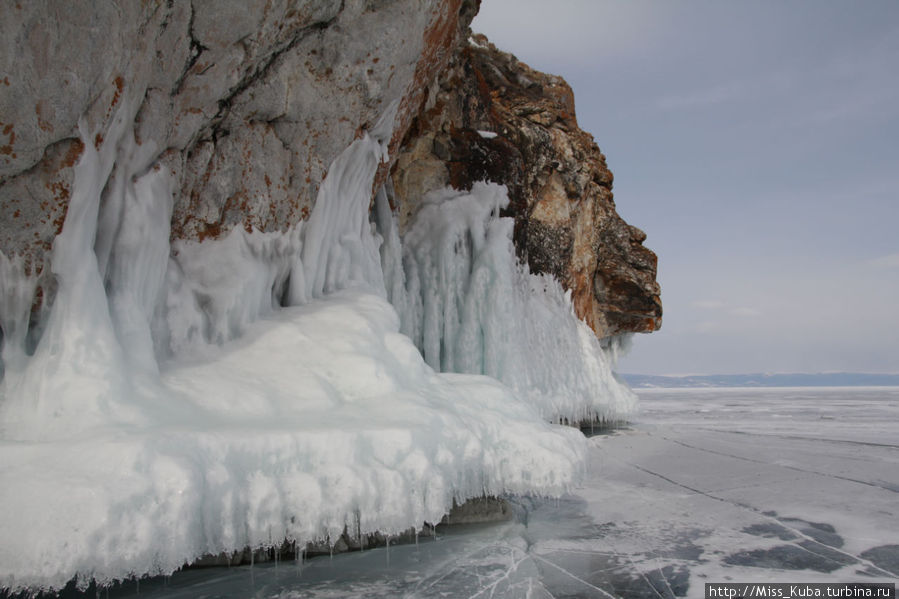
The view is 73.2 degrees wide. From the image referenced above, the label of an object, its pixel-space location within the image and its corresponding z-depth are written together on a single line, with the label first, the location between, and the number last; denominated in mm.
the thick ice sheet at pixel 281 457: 2354
